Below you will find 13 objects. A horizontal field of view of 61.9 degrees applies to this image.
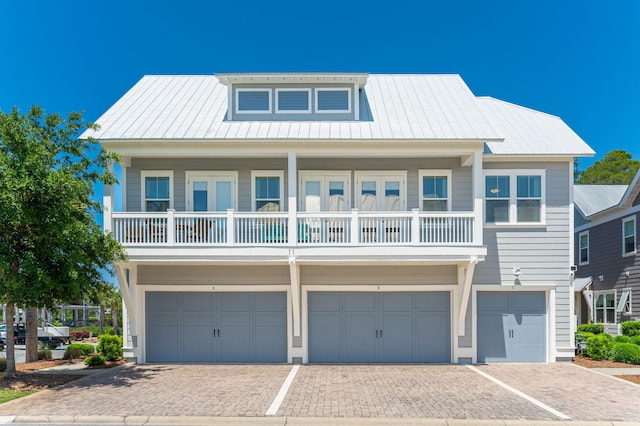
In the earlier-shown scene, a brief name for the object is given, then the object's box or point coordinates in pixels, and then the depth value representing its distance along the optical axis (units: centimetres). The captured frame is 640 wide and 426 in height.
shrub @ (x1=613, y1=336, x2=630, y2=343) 1752
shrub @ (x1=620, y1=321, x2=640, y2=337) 1881
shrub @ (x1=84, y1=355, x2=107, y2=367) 1509
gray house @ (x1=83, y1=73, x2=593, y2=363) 1458
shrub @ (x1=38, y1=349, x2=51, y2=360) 1716
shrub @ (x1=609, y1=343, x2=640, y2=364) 1580
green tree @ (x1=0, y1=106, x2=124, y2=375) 1139
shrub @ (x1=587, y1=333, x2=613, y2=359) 1645
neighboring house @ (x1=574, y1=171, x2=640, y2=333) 2105
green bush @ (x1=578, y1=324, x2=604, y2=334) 2125
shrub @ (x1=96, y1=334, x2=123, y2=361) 1577
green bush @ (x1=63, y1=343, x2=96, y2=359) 1720
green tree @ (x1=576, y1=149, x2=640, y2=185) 4947
